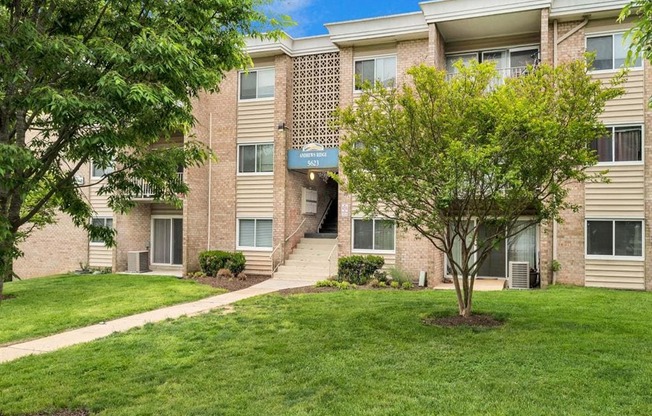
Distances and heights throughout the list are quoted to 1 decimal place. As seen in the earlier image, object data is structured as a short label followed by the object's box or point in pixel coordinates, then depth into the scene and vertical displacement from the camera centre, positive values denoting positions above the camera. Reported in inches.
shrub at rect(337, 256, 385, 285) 643.5 -65.9
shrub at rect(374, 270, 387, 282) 634.8 -76.0
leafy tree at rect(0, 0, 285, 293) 164.2 +49.7
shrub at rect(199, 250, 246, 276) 708.7 -65.7
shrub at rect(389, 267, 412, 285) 634.8 -75.7
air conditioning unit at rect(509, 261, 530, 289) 607.0 -69.4
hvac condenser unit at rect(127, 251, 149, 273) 791.7 -74.3
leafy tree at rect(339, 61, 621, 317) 301.6 +49.7
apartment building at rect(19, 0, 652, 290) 579.2 +86.5
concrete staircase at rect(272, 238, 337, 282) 700.7 -65.2
